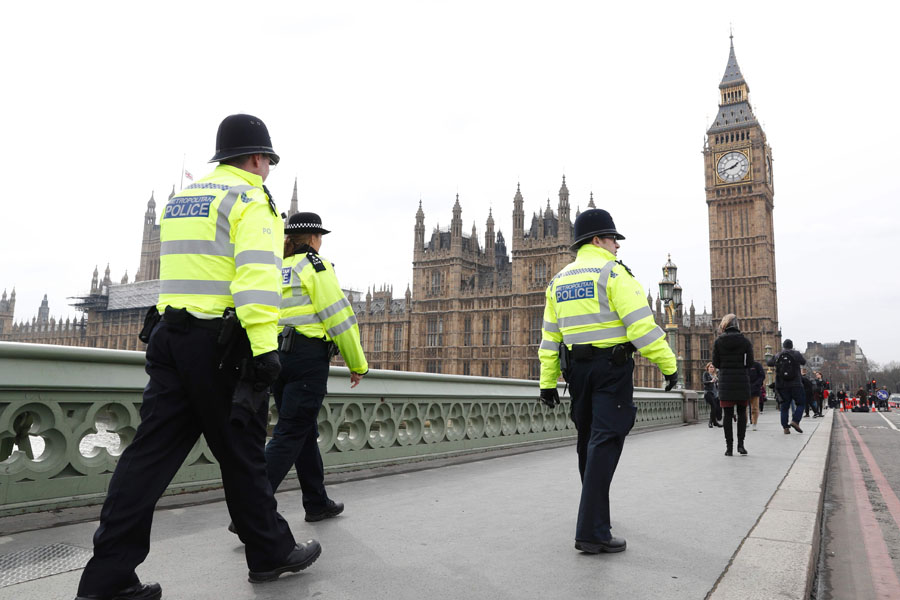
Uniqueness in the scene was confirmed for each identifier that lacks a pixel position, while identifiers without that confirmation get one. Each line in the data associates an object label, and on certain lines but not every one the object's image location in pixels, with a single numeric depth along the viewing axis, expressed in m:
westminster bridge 2.47
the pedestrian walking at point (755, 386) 11.68
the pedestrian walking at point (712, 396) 13.43
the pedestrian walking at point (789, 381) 11.08
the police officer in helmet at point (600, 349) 3.10
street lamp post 16.47
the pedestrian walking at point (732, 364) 7.83
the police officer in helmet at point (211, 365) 2.20
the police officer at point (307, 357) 3.29
